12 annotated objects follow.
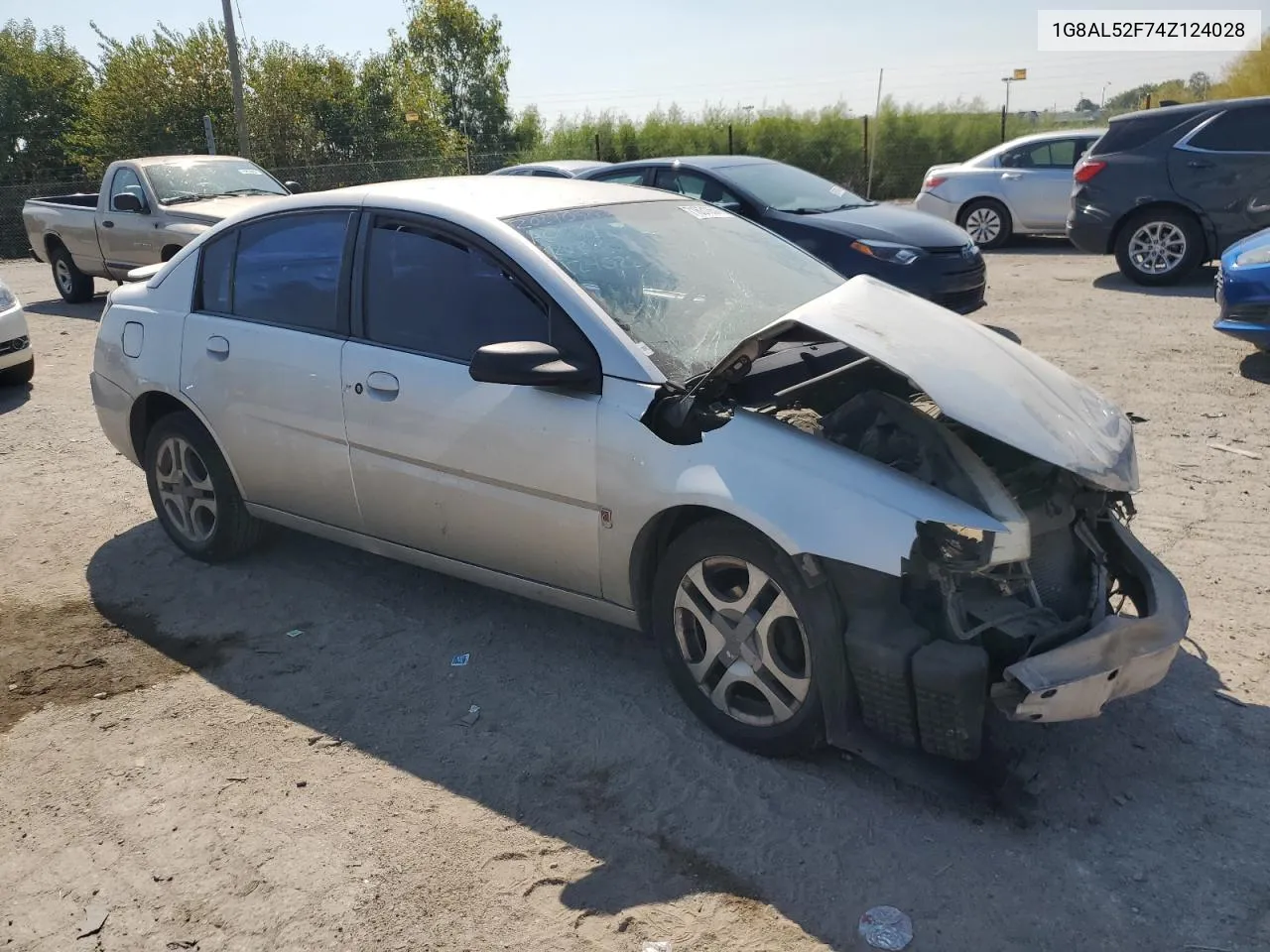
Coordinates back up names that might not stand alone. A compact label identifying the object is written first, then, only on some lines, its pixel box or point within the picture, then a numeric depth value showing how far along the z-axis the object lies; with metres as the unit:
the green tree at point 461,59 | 45.88
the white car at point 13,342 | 8.91
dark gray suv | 10.25
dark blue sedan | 8.63
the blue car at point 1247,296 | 7.00
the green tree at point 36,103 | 30.80
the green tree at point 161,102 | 28.31
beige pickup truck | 11.73
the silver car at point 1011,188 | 14.12
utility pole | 23.00
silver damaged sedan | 2.95
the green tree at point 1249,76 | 23.53
